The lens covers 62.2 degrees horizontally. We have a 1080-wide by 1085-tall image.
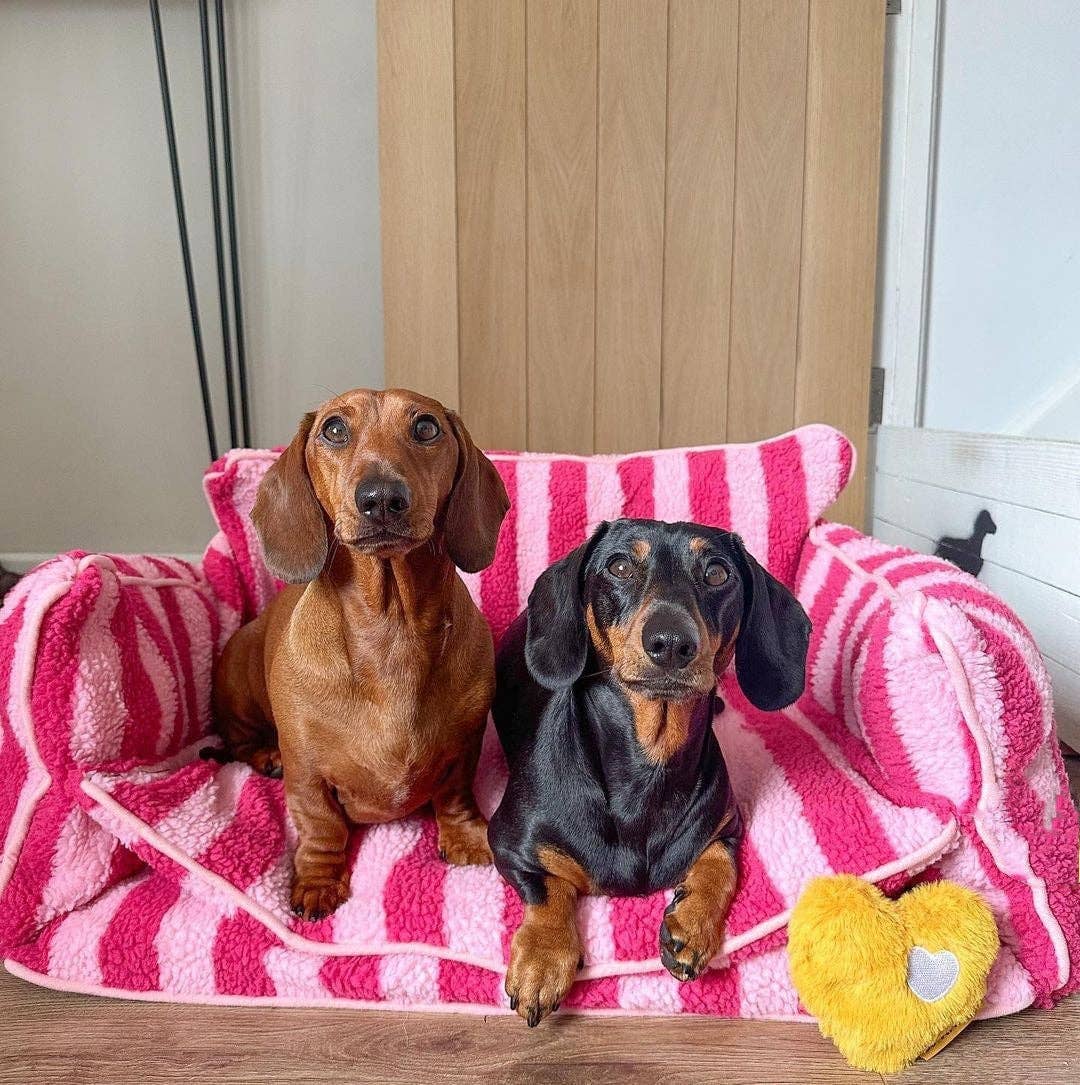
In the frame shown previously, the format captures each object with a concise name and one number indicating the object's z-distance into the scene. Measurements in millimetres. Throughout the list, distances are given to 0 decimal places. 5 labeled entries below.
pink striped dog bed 1242
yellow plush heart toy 1111
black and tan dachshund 1240
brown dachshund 1332
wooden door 2477
